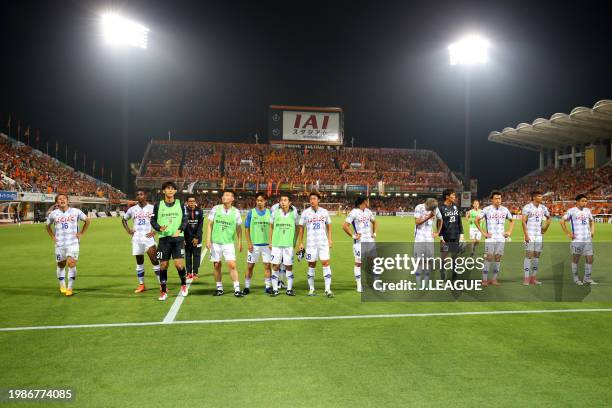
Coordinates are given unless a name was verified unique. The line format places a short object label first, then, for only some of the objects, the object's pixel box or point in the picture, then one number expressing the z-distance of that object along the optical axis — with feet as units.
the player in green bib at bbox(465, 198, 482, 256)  47.06
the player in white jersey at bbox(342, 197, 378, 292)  30.32
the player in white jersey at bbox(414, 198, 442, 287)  29.86
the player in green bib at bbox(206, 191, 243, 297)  27.45
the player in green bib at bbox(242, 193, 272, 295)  28.17
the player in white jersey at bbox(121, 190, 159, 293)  30.37
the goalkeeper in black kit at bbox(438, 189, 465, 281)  30.04
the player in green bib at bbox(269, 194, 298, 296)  27.48
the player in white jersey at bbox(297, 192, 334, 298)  27.89
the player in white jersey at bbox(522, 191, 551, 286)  32.40
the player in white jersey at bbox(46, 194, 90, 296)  28.71
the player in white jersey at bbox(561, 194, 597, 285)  31.86
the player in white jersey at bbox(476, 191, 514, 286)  32.12
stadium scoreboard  226.99
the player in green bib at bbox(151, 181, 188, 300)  26.76
